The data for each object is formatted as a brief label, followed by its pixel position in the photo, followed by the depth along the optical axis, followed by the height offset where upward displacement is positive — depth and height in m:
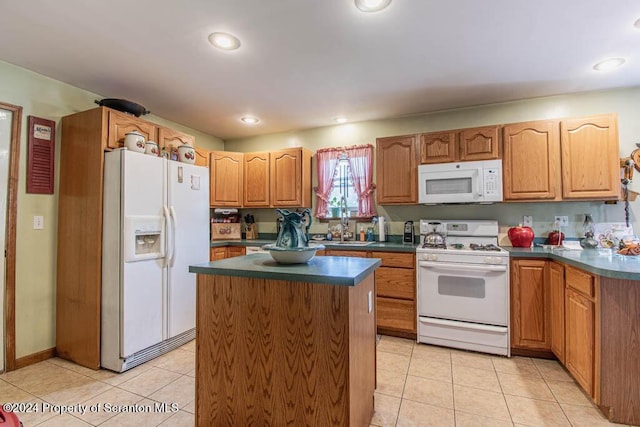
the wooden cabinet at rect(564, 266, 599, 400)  1.84 -0.75
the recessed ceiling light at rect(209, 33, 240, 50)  2.01 +1.27
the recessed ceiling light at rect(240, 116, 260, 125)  3.65 +1.27
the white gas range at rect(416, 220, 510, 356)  2.58 -0.72
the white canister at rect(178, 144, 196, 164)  2.97 +0.67
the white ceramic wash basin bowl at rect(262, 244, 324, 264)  1.61 -0.20
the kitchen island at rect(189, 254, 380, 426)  1.35 -0.63
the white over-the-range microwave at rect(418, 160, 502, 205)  2.87 +0.37
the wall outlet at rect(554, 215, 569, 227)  2.94 -0.03
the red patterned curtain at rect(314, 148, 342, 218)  3.87 +0.60
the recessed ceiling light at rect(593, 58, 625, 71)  2.33 +1.26
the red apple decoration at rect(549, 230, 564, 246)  2.84 -0.19
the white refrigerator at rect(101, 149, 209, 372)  2.34 -0.33
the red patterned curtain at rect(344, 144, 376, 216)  3.67 +0.54
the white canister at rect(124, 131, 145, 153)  2.47 +0.67
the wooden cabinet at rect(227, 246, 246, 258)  3.81 -0.42
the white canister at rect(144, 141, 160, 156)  2.64 +0.65
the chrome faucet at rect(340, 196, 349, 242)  3.67 +0.01
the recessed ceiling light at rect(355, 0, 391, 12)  1.68 +1.26
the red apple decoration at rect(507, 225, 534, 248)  2.88 -0.18
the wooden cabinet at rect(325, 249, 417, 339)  2.90 -0.77
